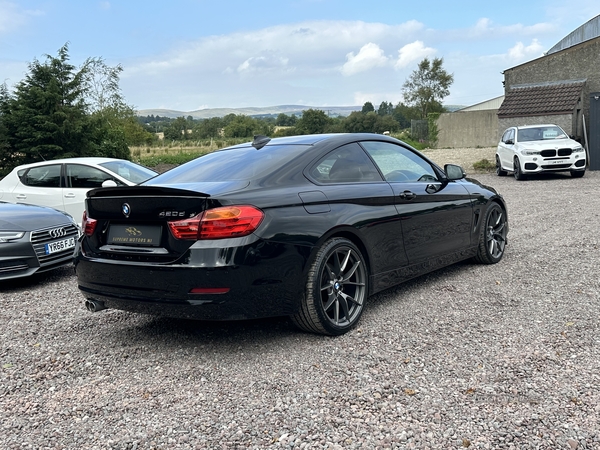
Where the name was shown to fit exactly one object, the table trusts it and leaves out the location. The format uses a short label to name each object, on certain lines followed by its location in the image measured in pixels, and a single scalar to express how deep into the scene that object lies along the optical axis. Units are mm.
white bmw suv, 17047
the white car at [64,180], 9172
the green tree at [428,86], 71625
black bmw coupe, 3736
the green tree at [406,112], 72188
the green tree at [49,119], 22750
